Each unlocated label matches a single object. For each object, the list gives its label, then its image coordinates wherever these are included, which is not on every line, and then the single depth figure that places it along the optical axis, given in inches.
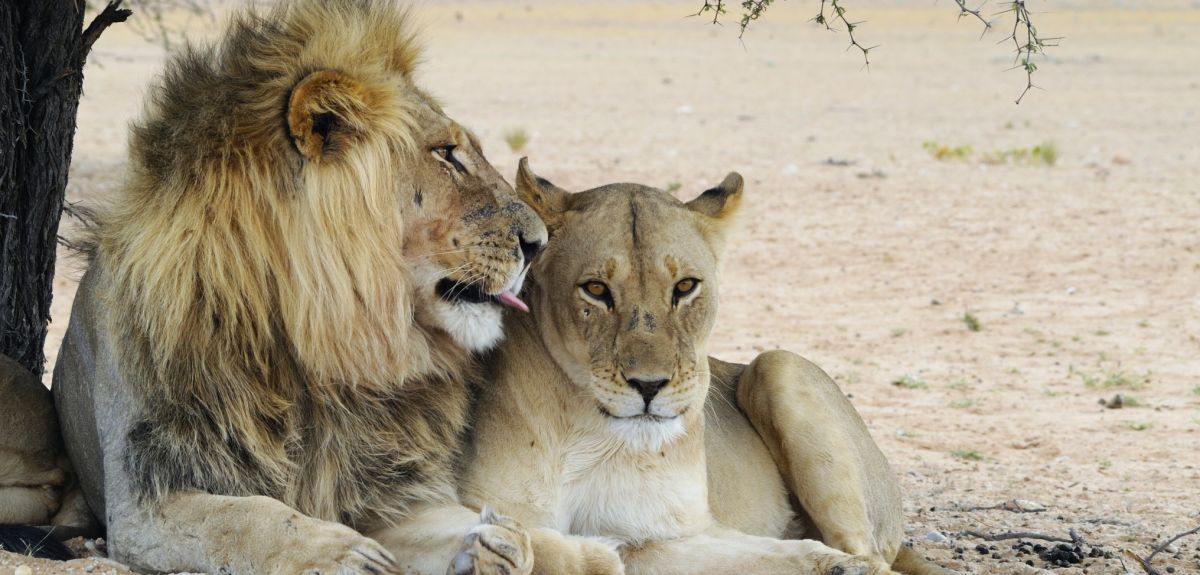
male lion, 283.7
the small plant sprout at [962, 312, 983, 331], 706.2
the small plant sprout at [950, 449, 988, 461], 511.3
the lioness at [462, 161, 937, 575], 296.8
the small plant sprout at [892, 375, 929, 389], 617.6
